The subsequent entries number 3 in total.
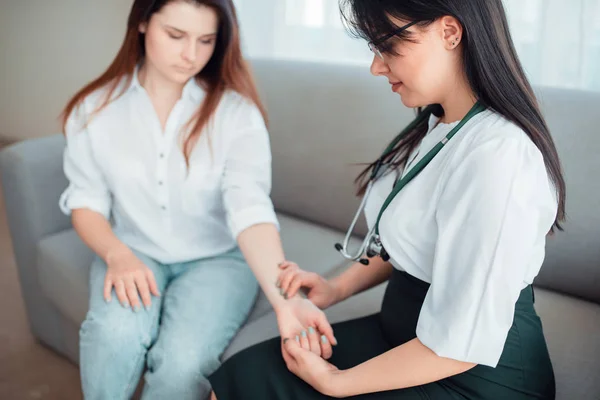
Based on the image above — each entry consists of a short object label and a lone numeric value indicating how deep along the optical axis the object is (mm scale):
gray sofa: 1354
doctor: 783
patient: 1236
